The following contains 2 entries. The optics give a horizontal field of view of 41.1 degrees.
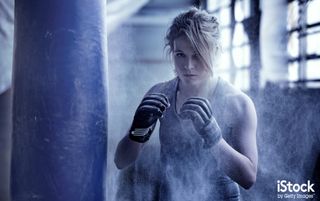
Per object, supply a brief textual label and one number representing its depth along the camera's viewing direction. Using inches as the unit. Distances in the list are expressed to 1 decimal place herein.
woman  83.7
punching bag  69.9
